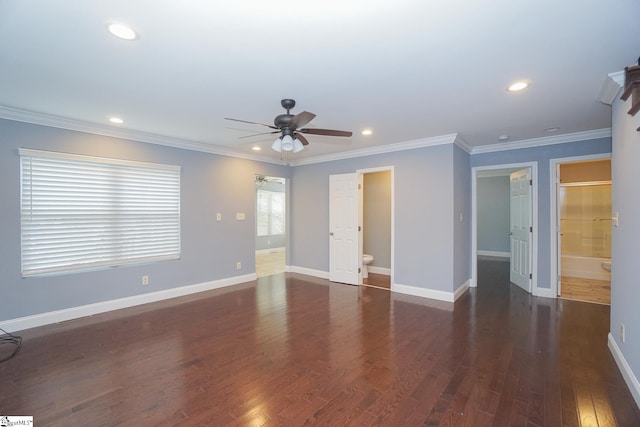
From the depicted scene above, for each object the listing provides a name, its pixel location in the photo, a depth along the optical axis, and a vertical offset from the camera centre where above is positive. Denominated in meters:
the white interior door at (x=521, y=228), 4.80 -0.25
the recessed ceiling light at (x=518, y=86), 2.60 +1.16
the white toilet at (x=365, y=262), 5.76 -0.95
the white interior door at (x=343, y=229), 5.47 -0.28
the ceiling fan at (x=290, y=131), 2.82 +0.83
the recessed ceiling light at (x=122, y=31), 1.82 +1.17
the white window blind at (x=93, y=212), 3.46 +0.03
